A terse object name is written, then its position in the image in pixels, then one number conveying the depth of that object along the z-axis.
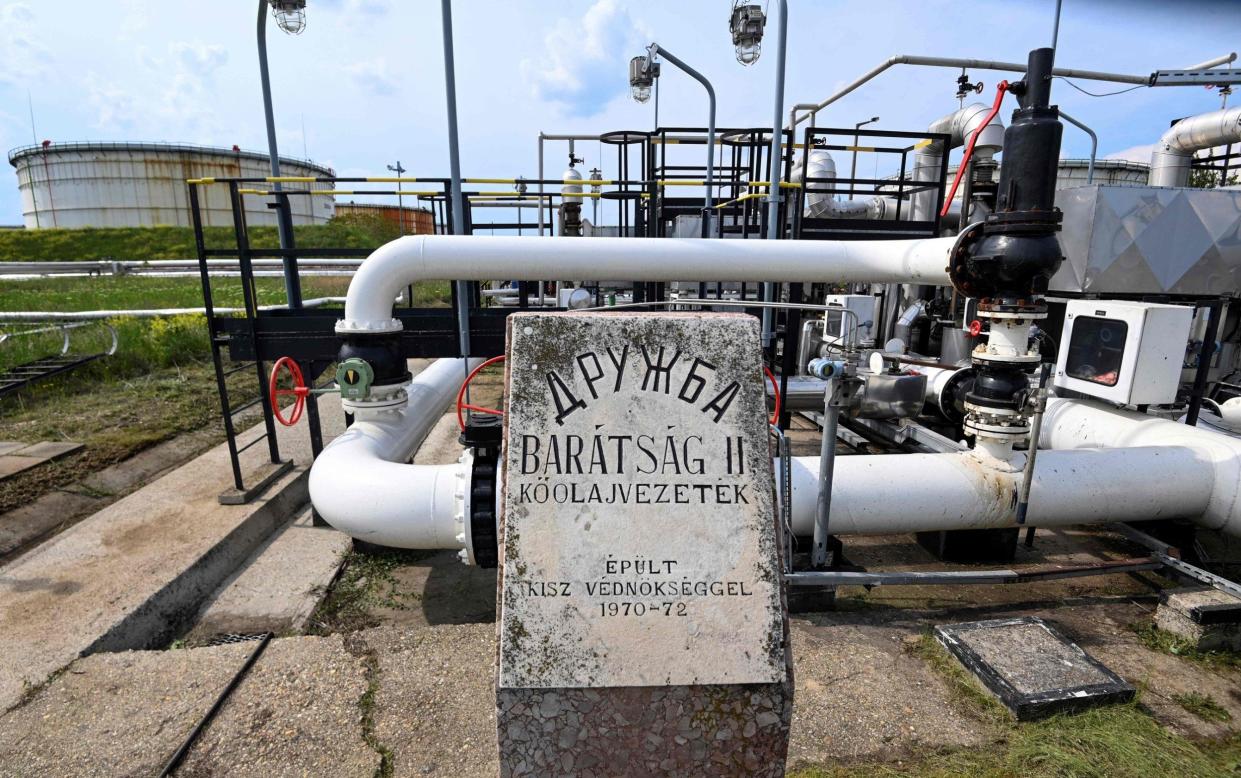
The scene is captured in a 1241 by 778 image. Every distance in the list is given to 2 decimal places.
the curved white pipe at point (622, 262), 3.84
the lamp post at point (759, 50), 4.78
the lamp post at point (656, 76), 6.32
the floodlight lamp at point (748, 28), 5.56
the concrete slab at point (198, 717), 2.46
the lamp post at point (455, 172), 4.26
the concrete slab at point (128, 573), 3.16
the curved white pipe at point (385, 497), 3.32
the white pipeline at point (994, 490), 3.58
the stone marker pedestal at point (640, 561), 1.80
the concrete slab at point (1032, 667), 2.66
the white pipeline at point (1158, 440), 3.62
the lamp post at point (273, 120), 5.06
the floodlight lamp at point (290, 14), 5.04
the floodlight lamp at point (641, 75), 6.80
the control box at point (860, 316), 5.17
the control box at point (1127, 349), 3.83
